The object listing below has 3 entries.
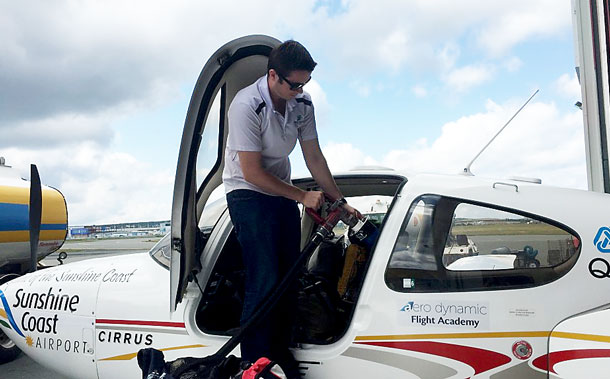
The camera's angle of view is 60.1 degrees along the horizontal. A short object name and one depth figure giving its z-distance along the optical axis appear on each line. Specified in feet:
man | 8.16
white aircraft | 7.18
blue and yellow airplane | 22.16
